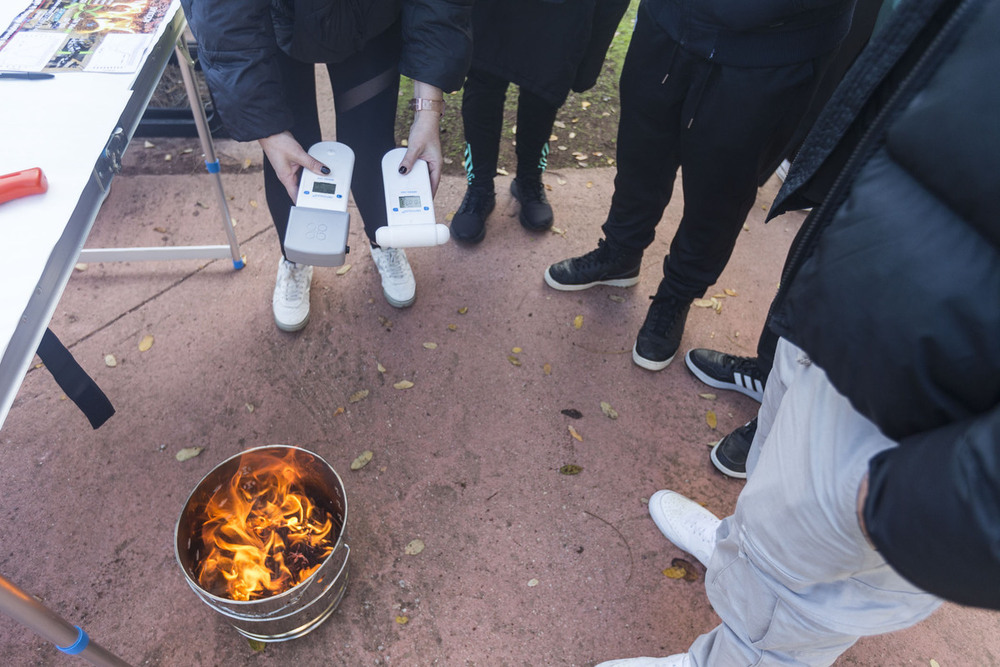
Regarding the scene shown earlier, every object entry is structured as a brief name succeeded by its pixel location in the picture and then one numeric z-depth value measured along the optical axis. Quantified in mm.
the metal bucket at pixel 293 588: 1652
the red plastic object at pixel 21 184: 1401
